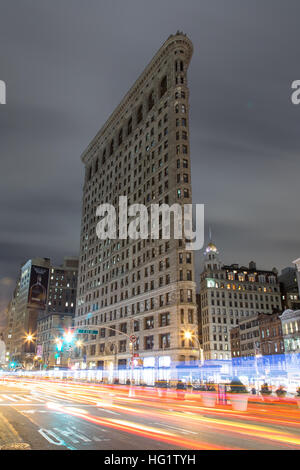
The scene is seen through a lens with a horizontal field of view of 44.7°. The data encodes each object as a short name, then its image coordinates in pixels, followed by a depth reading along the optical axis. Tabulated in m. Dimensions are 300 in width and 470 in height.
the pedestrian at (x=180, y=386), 51.29
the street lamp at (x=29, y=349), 181.25
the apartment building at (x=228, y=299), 127.31
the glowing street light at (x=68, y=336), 46.64
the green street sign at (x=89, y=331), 51.72
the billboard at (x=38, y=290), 195.00
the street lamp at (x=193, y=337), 52.15
